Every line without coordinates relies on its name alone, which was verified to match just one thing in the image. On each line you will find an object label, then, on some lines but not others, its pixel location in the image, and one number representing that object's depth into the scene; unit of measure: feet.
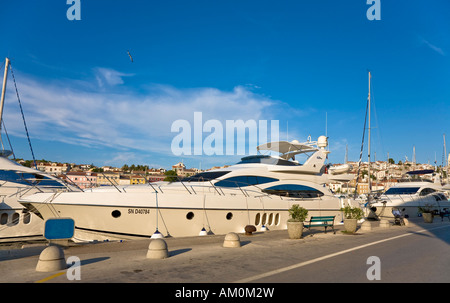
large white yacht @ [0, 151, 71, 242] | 52.80
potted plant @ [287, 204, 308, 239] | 40.27
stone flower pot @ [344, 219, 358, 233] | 48.39
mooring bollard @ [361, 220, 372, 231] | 52.71
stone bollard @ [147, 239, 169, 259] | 26.35
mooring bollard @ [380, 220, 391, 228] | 59.06
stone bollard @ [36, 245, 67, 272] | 21.50
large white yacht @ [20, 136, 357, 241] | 41.55
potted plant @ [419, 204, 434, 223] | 70.85
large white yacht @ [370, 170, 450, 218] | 95.96
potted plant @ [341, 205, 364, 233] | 48.44
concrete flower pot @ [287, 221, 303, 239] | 40.24
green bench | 45.20
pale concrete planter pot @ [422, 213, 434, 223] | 70.85
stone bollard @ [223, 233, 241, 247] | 32.81
